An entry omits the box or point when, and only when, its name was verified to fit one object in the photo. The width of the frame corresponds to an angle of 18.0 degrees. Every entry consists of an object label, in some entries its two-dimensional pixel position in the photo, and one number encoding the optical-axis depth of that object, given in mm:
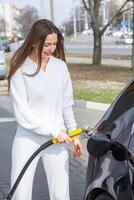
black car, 2561
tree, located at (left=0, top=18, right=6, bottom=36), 98694
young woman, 2957
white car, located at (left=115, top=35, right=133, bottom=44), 53483
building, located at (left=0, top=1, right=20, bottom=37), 103146
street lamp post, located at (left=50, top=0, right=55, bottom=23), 22150
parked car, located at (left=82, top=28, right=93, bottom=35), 89178
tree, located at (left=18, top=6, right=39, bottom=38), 86592
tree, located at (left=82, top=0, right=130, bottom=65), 19273
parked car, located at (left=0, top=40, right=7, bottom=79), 16505
